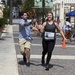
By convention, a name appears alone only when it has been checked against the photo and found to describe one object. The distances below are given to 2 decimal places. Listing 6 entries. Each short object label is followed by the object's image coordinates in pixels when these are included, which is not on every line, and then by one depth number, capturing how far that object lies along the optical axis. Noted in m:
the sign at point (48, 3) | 40.00
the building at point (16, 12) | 102.39
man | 10.57
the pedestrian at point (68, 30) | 20.38
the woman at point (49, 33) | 9.97
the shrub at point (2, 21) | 22.39
